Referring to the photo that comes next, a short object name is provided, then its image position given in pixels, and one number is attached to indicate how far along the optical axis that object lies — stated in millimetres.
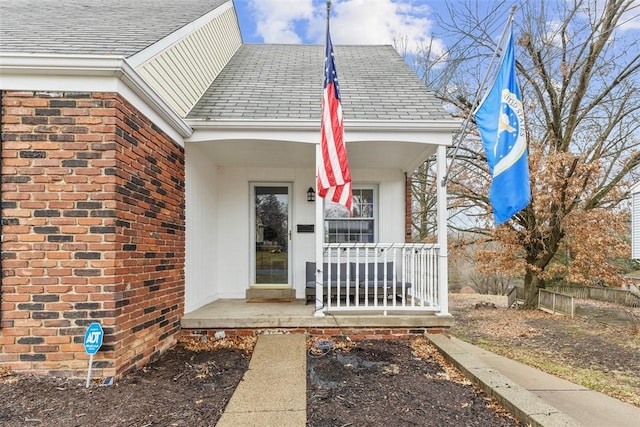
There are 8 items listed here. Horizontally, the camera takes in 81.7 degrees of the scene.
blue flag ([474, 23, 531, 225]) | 3951
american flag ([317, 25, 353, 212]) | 4211
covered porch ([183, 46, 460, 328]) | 5055
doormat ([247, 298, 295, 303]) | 6320
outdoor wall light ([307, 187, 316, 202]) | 6746
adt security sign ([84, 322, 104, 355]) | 3182
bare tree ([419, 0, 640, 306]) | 9406
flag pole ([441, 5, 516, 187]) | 4076
